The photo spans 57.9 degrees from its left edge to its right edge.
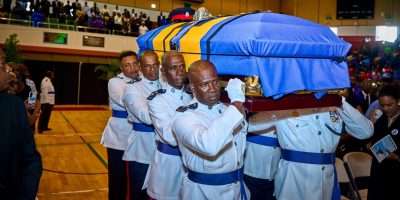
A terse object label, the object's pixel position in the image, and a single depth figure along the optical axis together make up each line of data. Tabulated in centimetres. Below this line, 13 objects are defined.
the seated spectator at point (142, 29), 1602
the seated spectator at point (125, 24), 1602
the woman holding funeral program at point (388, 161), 277
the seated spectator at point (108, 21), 1564
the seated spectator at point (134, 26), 1623
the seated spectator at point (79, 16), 1475
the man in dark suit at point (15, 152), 160
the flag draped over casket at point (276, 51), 189
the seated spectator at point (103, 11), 1588
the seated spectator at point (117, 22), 1582
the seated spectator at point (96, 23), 1516
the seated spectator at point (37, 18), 1390
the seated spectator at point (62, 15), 1459
